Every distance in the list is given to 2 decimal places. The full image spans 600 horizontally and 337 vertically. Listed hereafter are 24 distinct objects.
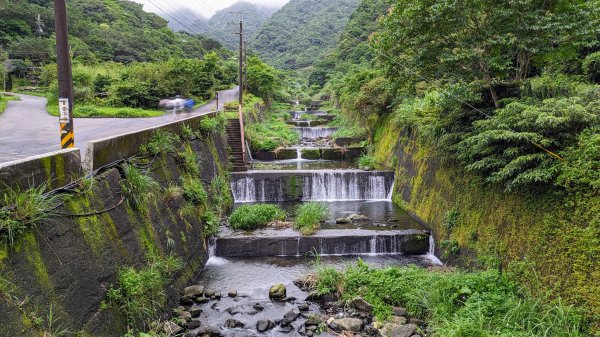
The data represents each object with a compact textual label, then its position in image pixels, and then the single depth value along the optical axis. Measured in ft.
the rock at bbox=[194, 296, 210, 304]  28.91
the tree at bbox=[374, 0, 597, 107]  28.73
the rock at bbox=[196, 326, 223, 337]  24.48
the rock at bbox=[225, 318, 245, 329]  25.79
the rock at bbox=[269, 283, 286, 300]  29.66
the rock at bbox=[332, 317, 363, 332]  25.16
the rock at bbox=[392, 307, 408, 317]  26.45
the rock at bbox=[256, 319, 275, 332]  25.48
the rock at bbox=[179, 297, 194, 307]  28.37
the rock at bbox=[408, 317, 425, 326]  25.28
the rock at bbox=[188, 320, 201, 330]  25.36
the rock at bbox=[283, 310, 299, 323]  26.40
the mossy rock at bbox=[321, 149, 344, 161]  74.02
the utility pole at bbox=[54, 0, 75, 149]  25.11
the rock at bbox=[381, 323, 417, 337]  23.88
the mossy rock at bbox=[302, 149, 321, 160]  75.36
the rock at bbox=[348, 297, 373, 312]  27.37
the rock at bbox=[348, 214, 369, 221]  45.75
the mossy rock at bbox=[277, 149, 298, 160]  75.20
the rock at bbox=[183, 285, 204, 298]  29.20
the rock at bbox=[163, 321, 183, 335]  23.41
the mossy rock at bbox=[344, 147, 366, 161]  73.42
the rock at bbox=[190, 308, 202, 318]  26.84
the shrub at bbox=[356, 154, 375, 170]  62.79
